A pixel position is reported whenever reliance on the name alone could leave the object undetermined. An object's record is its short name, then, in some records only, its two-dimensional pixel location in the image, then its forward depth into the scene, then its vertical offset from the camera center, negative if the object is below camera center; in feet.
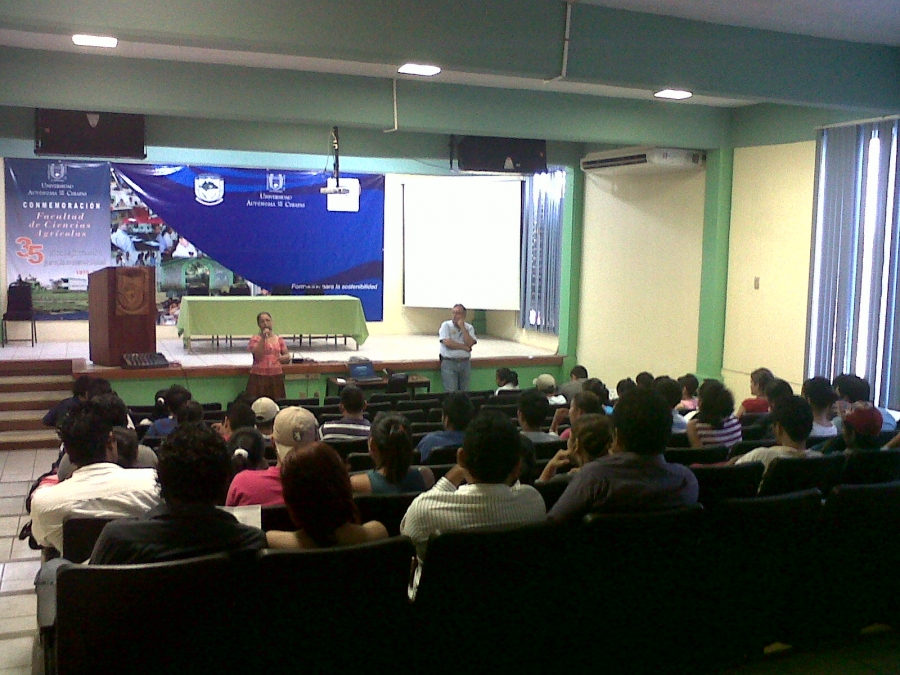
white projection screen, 40.16 +1.81
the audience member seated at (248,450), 11.69 -2.42
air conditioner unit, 28.66 +4.22
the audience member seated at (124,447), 12.03 -2.46
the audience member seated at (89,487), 8.99 -2.32
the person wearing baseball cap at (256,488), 9.98 -2.50
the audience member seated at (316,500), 7.14 -1.87
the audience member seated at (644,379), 17.41 -1.99
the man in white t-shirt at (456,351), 29.30 -2.49
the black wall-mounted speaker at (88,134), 25.34 +4.07
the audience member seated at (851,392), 16.47 -1.98
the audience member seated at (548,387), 21.26 -2.66
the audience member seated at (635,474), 8.27 -1.87
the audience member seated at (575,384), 20.85 -2.51
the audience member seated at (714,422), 13.82 -2.22
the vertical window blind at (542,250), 38.04 +1.42
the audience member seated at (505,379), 23.65 -2.75
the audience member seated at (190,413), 14.64 -2.40
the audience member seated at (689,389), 19.65 -2.44
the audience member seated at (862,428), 11.48 -1.86
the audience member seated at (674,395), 16.17 -2.10
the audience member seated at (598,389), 17.78 -2.22
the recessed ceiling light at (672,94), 19.07 +4.37
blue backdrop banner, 39.09 +2.48
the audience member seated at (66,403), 19.15 -3.43
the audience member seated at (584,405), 13.71 -1.96
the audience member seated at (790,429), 10.94 -1.81
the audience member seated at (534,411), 13.57 -2.07
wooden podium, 28.63 -1.43
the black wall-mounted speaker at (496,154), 29.76 +4.38
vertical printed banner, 36.47 +1.72
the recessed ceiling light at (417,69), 16.56 +4.24
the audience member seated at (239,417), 14.19 -2.37
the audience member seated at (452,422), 13.42 -2.27
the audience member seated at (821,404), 14.23 -1.92
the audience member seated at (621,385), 17.08 -2.06
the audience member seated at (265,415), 15.26 -2.54
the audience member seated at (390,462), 9.69 -2.10
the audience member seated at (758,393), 17.99 -2.31
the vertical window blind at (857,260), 22.52 +0.79
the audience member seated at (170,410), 16.62 -2.82
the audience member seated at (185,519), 6.79 -2.01
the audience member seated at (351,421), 14.97 -2.56
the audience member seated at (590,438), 10.25 -1.86
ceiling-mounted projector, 30.06 +3.02
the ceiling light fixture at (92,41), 17.21 +4.72
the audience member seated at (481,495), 7.82 -2.00
